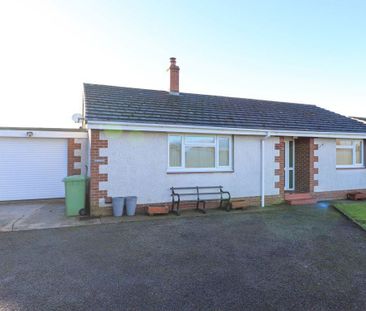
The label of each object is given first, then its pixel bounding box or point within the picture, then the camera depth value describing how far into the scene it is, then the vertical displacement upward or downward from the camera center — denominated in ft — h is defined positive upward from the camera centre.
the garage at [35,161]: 35.06 -0.71
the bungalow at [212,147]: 26.73 +1.27
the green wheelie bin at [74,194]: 26.13 -3.82
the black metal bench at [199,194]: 28.25 -4.17
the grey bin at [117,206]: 25.71 -4.88
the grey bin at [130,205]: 26.12 -4.85
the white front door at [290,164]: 37.35 -0.82
